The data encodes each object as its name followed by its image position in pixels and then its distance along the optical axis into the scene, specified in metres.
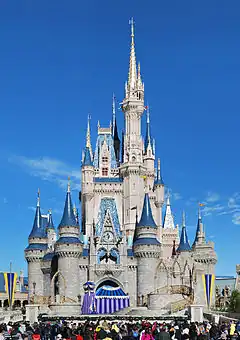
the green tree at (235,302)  51.06
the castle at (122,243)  59.22
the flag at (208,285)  54.16
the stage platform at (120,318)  39.72
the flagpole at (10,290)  59.53
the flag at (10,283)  59.49
